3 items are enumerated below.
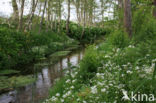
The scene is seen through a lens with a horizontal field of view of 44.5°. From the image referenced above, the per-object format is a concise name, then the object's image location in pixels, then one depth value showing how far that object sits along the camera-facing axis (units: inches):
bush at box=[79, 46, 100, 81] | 222.5
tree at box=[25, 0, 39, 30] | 572.3
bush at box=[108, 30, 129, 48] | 286.8
